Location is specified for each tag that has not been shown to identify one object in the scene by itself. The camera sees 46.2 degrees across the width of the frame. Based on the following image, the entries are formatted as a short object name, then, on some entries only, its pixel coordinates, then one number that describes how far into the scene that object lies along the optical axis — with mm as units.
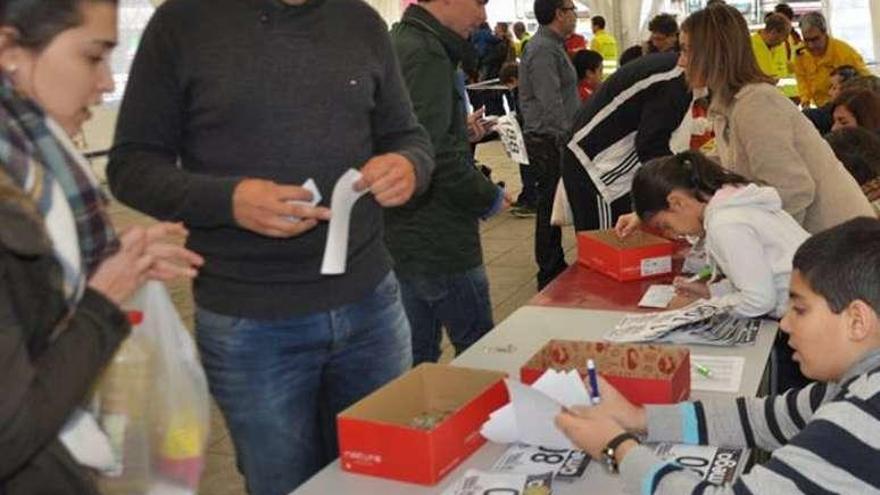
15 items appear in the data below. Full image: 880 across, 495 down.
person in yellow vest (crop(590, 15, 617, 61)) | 11219
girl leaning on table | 2455
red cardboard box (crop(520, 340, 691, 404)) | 1832
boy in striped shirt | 1372
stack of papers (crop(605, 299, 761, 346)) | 2311
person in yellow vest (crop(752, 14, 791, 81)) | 8547
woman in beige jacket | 2967
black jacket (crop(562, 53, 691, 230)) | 3848
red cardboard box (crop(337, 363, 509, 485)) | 1633
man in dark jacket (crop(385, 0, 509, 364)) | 2707
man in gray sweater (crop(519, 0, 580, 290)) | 5637
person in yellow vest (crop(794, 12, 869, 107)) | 7352
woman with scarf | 1021
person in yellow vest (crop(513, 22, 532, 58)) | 13642
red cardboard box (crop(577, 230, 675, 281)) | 2945
